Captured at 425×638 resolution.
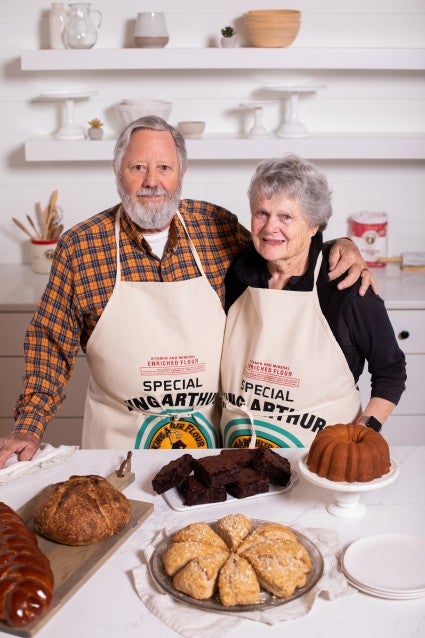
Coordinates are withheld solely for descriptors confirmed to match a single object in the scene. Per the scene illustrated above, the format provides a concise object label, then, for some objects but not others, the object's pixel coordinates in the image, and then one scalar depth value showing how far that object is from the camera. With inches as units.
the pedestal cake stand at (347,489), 61.2
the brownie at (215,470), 65.3
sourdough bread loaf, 58.7
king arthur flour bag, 147.2
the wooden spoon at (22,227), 145.3
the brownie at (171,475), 66.4
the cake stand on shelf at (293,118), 139.2
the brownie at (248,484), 66.0
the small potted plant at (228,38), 137.6
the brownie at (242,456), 68.0
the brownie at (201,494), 65.0
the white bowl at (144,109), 136.2
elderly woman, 84.3
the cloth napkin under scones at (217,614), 50.7
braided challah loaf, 50.0
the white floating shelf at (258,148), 138.9
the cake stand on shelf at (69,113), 138.9
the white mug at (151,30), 136.0
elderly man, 88.0
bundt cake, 61.6
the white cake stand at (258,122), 140.7
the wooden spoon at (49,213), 145.5
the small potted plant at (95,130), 141.9
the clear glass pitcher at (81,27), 135.2
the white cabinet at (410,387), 129.6
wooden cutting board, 51.4
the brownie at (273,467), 67.5
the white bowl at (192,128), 138.9
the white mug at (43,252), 143.9
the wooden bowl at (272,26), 134.5
